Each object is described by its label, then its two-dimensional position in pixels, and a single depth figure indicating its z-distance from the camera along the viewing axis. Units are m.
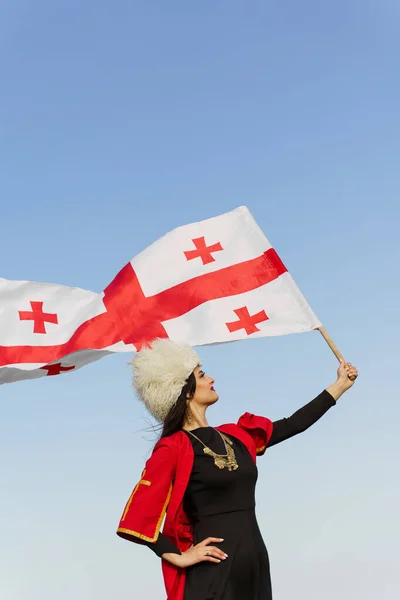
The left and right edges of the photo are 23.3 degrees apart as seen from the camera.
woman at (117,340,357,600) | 4.83
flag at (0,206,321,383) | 5.75
